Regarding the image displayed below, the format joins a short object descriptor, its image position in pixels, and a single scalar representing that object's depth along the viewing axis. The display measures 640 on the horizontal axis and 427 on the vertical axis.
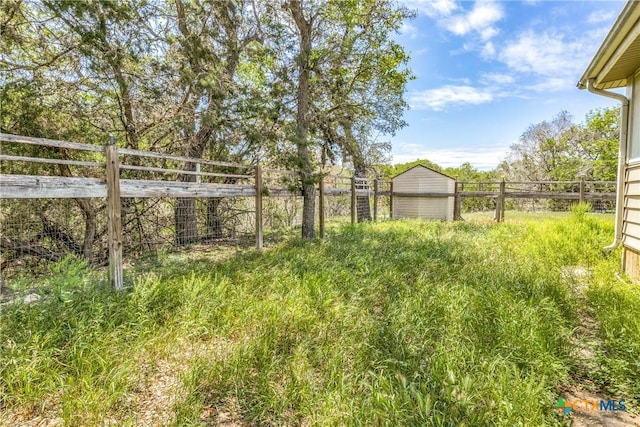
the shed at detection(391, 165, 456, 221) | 12.95
